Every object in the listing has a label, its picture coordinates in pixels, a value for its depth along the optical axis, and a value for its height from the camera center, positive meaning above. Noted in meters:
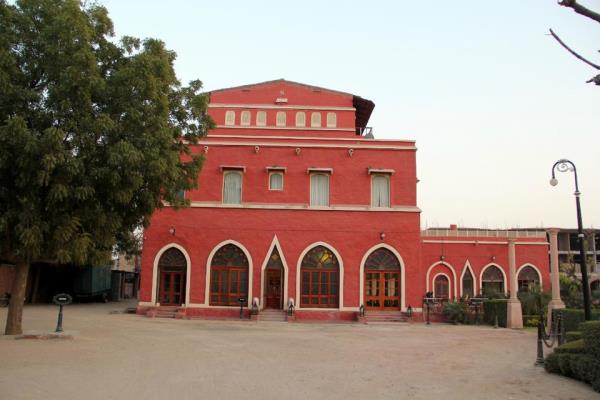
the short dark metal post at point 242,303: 25.43 -0.85
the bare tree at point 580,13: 4.36 +2.24
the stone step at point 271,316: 25.11 -1.41
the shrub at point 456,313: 25.78 -1.14
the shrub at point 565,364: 10.68 -1.42
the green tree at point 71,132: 13.33 +3.77
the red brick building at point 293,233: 26.36 +2.50
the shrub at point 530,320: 25.06 -1.39
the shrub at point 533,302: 26.00 -0.59
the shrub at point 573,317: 16.92 -0.82
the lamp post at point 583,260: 14.44 +0.78
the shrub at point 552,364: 11.16 -1.50
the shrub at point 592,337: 9.62 -0.82
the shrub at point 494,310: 24.75 -0.98
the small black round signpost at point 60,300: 15.48 -0.54
